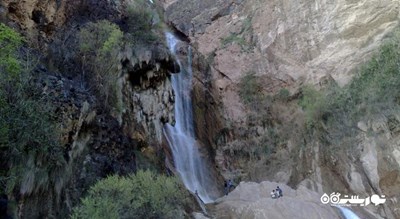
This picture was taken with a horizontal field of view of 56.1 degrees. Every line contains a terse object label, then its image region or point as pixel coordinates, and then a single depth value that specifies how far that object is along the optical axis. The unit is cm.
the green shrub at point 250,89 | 3090
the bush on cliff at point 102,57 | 1927
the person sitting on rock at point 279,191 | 1841
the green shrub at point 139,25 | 2652
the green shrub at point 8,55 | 1148
